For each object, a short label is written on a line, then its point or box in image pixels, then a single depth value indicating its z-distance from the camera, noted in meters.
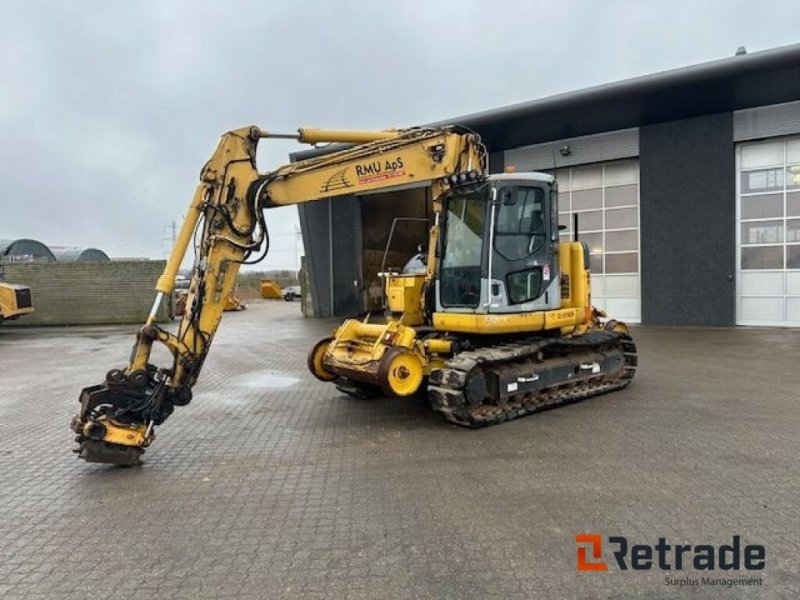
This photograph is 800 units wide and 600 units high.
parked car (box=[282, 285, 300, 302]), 41.50
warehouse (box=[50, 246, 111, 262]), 42.81
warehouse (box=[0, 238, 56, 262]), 33.58
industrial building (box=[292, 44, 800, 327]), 15.27
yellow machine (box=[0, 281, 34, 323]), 19.81
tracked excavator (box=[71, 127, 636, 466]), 5.61
